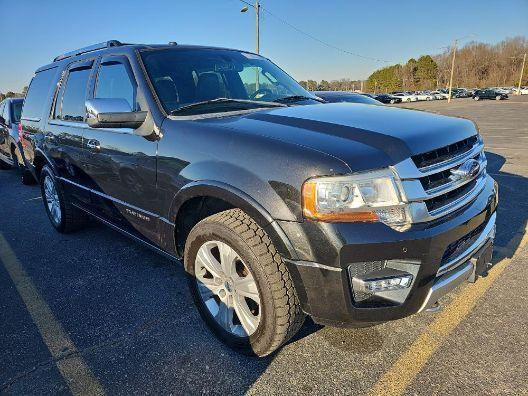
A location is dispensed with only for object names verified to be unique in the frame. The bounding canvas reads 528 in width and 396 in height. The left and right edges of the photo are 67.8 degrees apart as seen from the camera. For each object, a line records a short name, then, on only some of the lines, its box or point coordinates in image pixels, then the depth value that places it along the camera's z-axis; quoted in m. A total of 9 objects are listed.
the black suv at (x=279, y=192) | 1.89
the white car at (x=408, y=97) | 59.21
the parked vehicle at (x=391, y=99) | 43.69
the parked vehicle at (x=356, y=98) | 8.62
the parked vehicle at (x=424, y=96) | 63.21
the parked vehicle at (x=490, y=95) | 49.43
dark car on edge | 8.07
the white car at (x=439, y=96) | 63.59
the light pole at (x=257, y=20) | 23.16
